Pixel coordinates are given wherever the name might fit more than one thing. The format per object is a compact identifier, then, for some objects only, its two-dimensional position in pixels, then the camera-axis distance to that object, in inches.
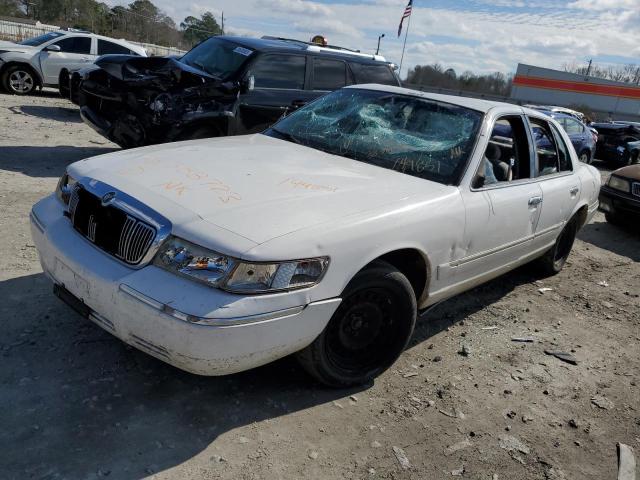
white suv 481.7
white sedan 96.1
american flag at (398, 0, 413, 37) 1048.0
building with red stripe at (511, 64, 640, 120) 2028.8
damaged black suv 262.1
